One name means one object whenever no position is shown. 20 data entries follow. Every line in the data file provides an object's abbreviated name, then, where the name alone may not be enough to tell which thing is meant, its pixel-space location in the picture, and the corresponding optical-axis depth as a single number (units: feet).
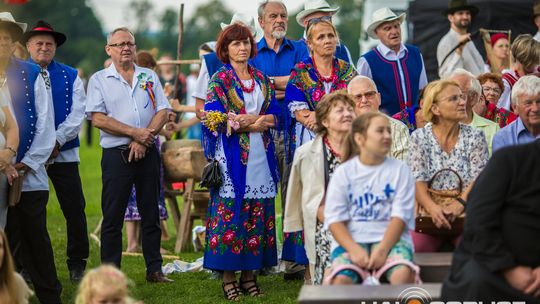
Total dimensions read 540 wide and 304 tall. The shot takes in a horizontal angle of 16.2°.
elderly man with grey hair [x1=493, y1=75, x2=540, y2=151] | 41.29
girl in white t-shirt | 33.77
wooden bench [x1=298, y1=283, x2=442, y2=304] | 30.83
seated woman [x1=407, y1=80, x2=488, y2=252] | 39.12
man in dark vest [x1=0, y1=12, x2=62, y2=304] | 43.83
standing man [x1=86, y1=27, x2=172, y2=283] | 50.08
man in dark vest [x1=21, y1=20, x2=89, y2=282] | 51.35
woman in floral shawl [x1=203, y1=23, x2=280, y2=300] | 47.01
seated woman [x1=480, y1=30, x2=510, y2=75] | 64.25
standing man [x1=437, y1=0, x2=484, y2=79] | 64.38
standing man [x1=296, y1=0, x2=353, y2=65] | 54.69
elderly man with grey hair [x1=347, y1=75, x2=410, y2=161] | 42.23
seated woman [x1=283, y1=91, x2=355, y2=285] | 39.27
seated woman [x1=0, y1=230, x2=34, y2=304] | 34.08
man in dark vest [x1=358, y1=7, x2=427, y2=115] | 52.54
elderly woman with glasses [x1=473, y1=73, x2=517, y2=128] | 49.95
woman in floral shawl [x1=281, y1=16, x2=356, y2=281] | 47.63
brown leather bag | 38.02
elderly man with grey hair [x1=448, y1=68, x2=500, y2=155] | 45.04
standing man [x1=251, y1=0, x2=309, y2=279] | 53.28
